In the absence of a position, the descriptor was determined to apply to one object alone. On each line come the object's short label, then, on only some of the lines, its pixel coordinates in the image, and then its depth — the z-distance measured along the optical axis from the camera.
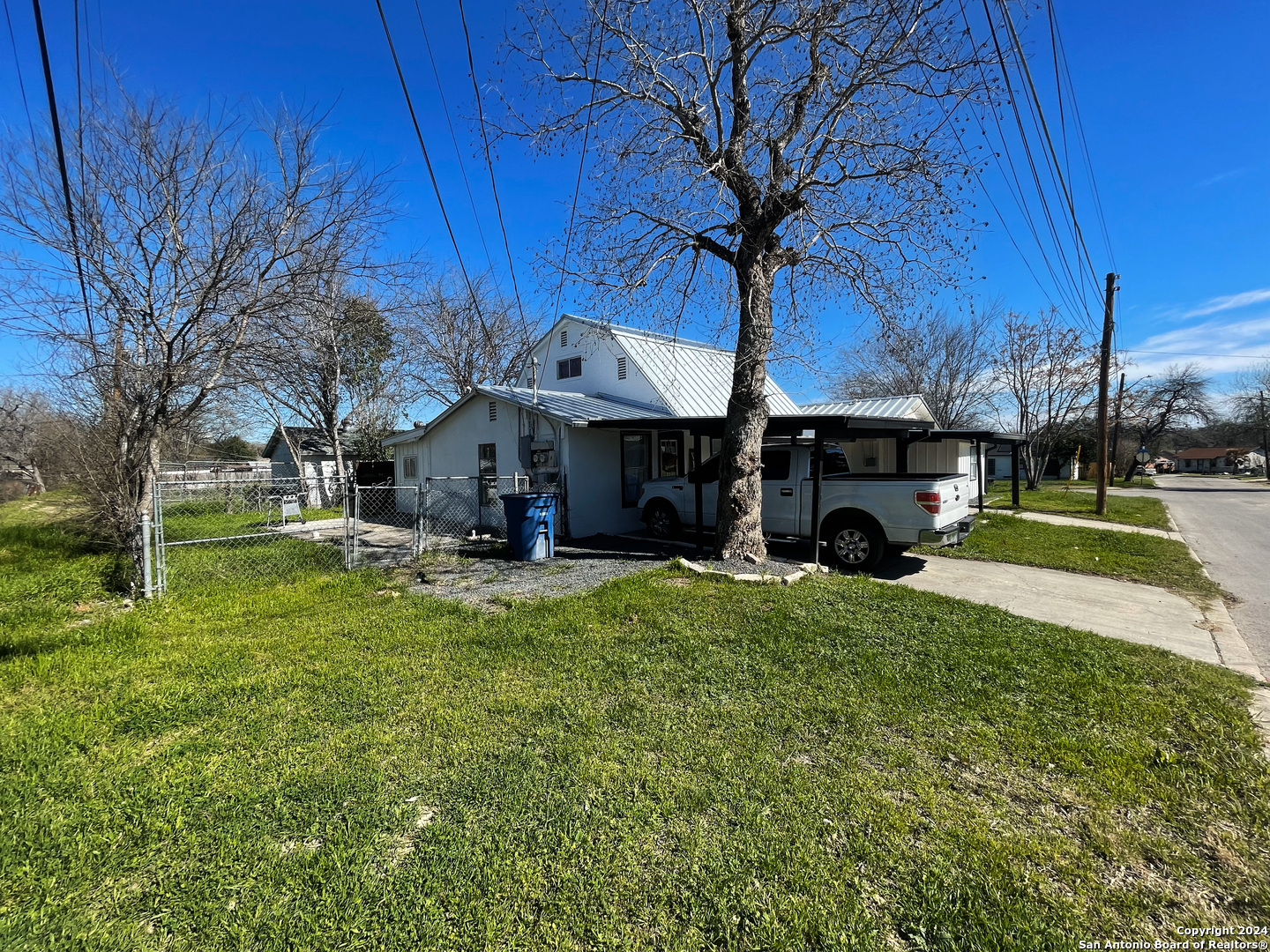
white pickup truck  7.87
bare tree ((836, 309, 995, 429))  28.12
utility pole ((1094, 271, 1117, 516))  16.42
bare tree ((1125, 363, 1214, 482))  40.28
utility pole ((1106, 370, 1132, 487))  35.17
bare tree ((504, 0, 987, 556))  7.23
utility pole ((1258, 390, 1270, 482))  43.31
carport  8.16
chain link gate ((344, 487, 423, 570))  9.67
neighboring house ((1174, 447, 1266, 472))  73.69
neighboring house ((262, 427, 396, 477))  26.64
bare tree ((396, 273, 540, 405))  27.12
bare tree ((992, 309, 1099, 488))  26.27
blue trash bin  9.34
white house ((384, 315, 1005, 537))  11.92
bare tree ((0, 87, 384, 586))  7.57
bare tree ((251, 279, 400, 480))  8.95
